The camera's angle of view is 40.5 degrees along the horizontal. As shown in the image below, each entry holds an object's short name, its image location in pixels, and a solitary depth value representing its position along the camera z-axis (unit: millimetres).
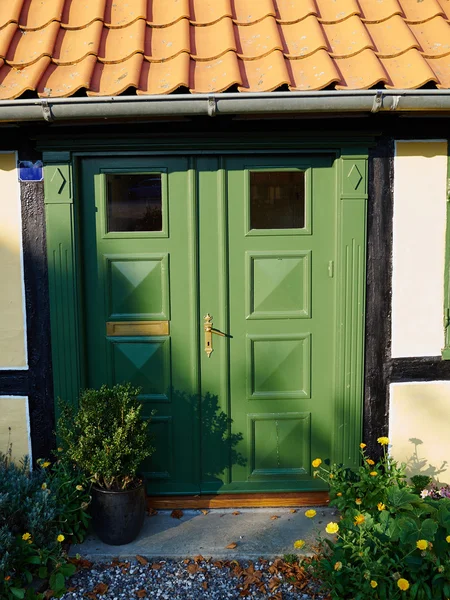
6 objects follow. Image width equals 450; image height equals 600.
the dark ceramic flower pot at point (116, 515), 3713
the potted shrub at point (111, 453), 3658
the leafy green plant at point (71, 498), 3701
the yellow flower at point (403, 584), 3027
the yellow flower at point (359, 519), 3418
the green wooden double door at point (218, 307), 4086
